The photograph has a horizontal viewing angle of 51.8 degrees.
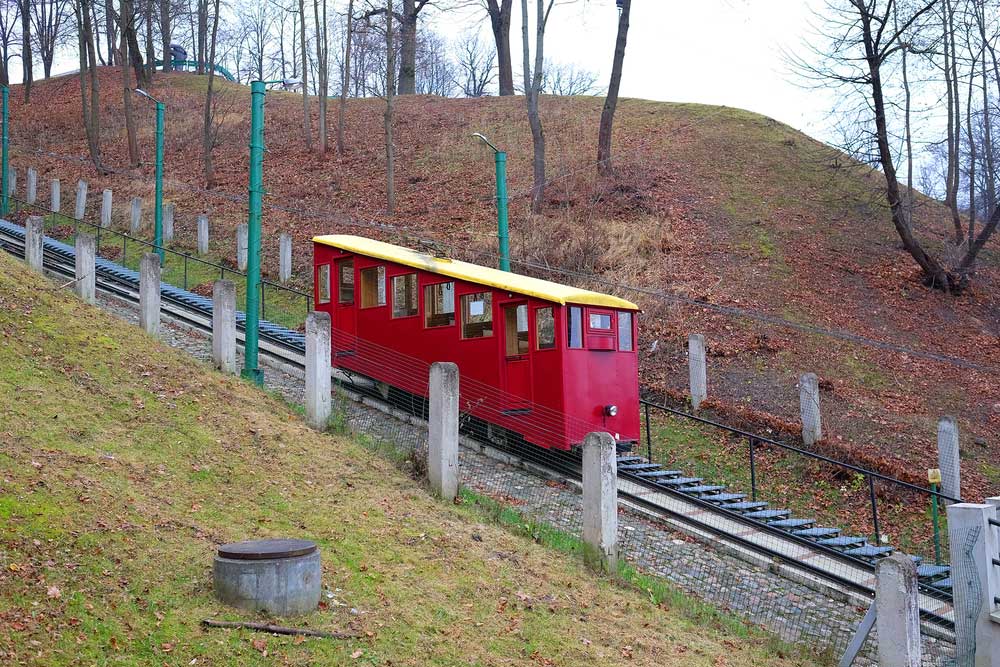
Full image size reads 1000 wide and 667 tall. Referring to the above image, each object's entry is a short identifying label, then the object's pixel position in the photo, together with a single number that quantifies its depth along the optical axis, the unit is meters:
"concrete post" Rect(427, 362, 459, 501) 11.84
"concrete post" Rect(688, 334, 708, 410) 19.23
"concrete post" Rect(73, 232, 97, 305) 17.39
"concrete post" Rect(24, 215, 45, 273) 18.70
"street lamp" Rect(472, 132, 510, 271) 20.45
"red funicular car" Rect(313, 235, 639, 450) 15.52
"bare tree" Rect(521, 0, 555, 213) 32.31
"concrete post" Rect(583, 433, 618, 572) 10.82
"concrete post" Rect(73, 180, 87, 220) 33.44
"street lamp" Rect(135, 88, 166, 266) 27.22
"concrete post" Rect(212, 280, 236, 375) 15.56
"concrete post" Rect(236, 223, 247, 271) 28.70
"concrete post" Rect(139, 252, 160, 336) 16.45
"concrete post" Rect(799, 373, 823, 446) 17.61
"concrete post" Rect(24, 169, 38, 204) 35.84
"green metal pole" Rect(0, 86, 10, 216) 33.78
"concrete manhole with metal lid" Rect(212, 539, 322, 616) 7.57
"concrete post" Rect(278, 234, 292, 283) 27.39
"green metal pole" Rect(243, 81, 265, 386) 15.56
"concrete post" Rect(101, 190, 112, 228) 32.50
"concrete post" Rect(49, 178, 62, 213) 34.28
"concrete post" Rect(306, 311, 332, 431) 13.68
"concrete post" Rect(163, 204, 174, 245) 30.88
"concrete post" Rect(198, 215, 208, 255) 29.89
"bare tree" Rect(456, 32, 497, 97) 77.31
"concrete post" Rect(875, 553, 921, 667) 8.94
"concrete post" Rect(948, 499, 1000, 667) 9.98
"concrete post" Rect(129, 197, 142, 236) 31.73
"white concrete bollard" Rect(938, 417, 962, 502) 15.90
